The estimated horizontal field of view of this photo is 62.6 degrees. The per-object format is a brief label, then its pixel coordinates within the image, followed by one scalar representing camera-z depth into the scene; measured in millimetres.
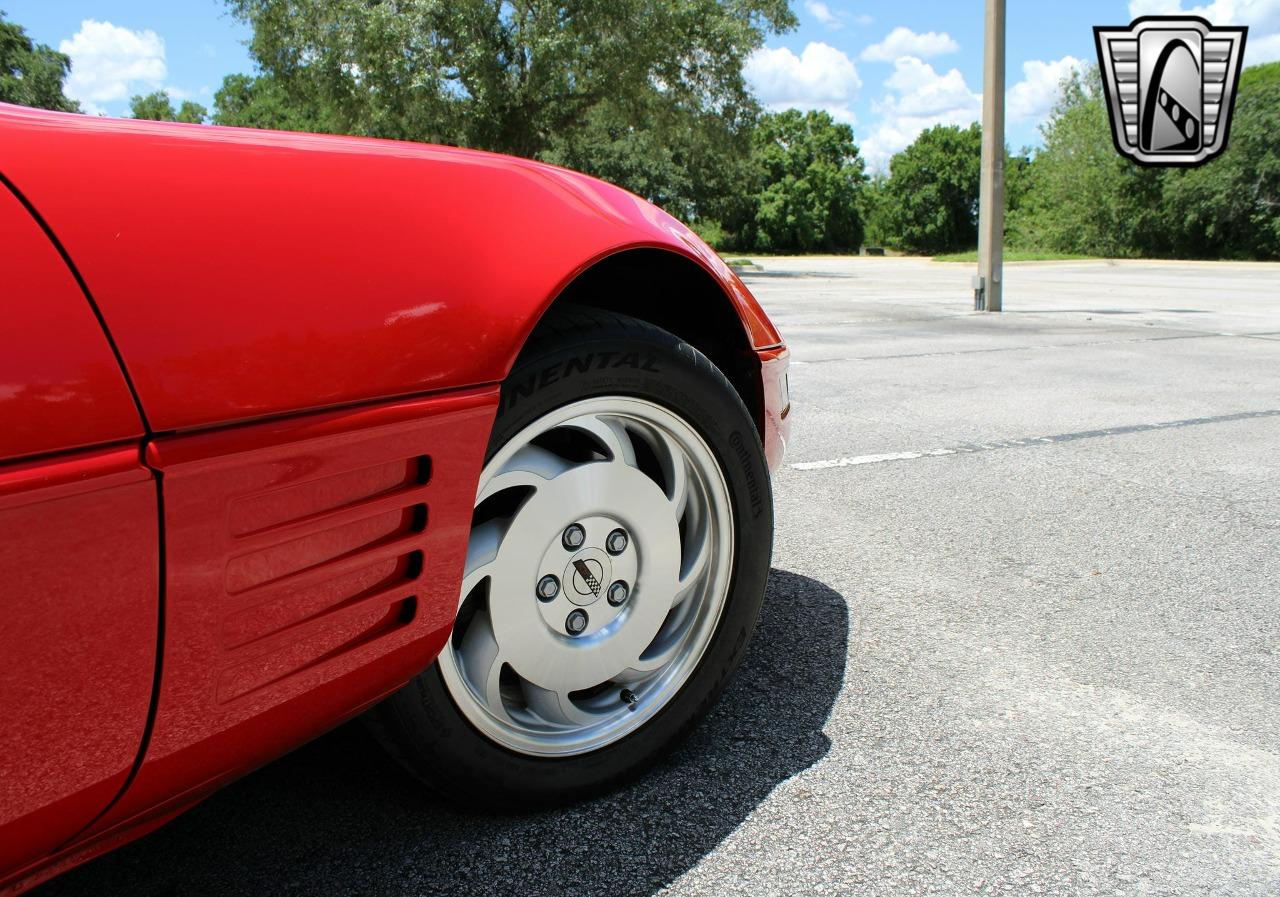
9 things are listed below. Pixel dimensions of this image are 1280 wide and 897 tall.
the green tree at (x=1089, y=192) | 39750
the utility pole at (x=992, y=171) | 11312
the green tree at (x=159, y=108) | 72375
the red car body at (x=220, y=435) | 1037
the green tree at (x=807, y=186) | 60000
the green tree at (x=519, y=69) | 22047
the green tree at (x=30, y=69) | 36391
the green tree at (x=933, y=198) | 63625
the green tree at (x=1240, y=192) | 35125
